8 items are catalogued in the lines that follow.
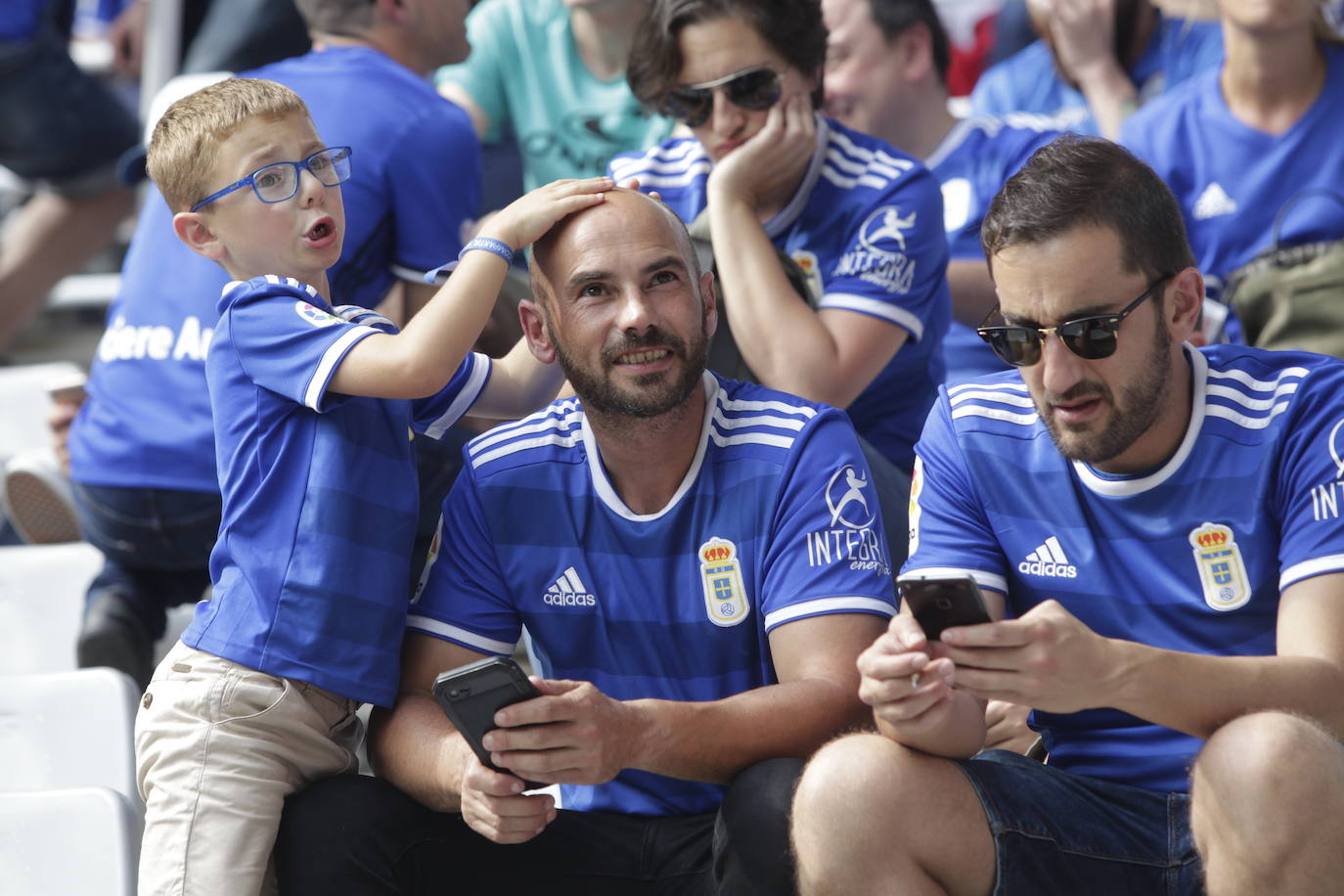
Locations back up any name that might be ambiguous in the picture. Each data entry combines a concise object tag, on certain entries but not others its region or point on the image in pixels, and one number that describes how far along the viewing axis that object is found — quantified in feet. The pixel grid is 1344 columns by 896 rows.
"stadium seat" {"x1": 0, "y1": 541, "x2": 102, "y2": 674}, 25.96
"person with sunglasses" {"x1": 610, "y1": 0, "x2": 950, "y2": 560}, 21.52
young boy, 16.31
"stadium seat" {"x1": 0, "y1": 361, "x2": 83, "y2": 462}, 32.12
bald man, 16.35
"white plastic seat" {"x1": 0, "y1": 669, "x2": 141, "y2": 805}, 21.39
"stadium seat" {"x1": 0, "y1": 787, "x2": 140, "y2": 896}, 18.30
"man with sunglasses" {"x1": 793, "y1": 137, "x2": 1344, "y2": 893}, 13.91
